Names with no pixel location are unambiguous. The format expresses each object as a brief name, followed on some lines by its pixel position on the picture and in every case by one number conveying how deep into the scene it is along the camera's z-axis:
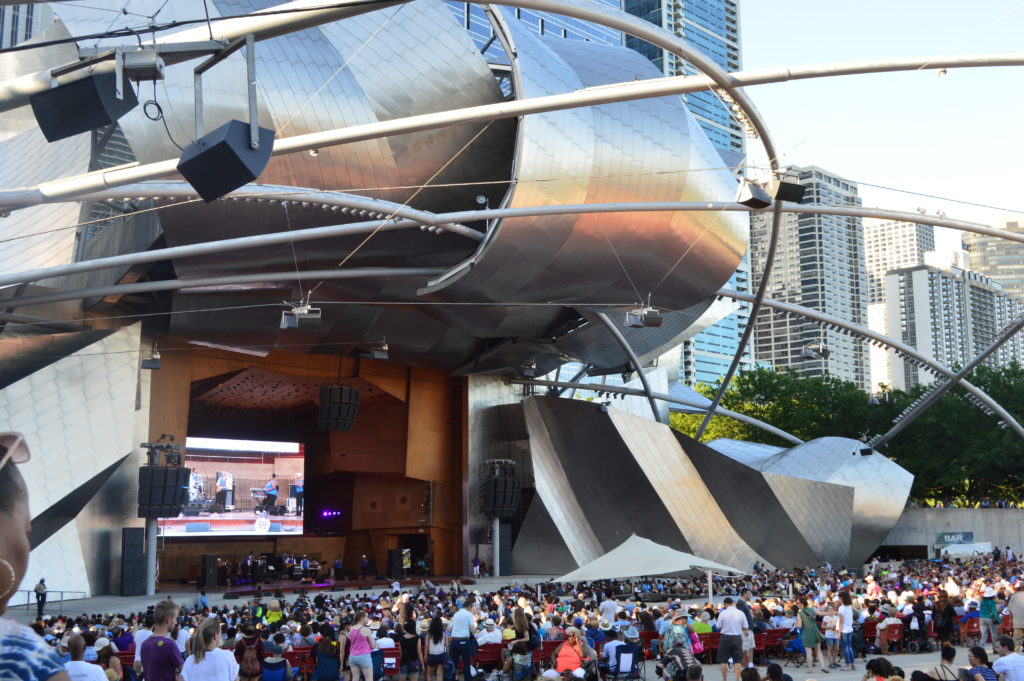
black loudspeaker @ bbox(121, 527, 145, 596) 30.33
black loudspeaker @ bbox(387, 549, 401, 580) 39.12
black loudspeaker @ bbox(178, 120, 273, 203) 9.59
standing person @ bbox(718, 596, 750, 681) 13.58
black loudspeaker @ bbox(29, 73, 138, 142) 9.29
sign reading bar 50.72
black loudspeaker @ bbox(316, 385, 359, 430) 36.06
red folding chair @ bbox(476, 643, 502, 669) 14.86
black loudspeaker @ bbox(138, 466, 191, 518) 29.89
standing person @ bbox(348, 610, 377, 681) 12.57
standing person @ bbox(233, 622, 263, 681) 11.89
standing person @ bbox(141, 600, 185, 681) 8.01
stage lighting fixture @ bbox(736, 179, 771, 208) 15.47
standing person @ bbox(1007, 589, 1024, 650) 14.59
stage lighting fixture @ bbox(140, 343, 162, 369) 29.80
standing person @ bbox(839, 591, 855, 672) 15.94
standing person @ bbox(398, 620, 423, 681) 13.88
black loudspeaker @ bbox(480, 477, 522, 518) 38.62
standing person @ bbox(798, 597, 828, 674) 15.84
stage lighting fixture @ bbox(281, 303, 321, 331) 24.55
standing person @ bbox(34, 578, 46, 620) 24.53
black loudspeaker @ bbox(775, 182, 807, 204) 15.77
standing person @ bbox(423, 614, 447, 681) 13.68
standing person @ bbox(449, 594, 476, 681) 13.95
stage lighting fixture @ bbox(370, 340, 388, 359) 34.59
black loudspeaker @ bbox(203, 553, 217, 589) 35.28
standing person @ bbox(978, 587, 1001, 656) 17.45
